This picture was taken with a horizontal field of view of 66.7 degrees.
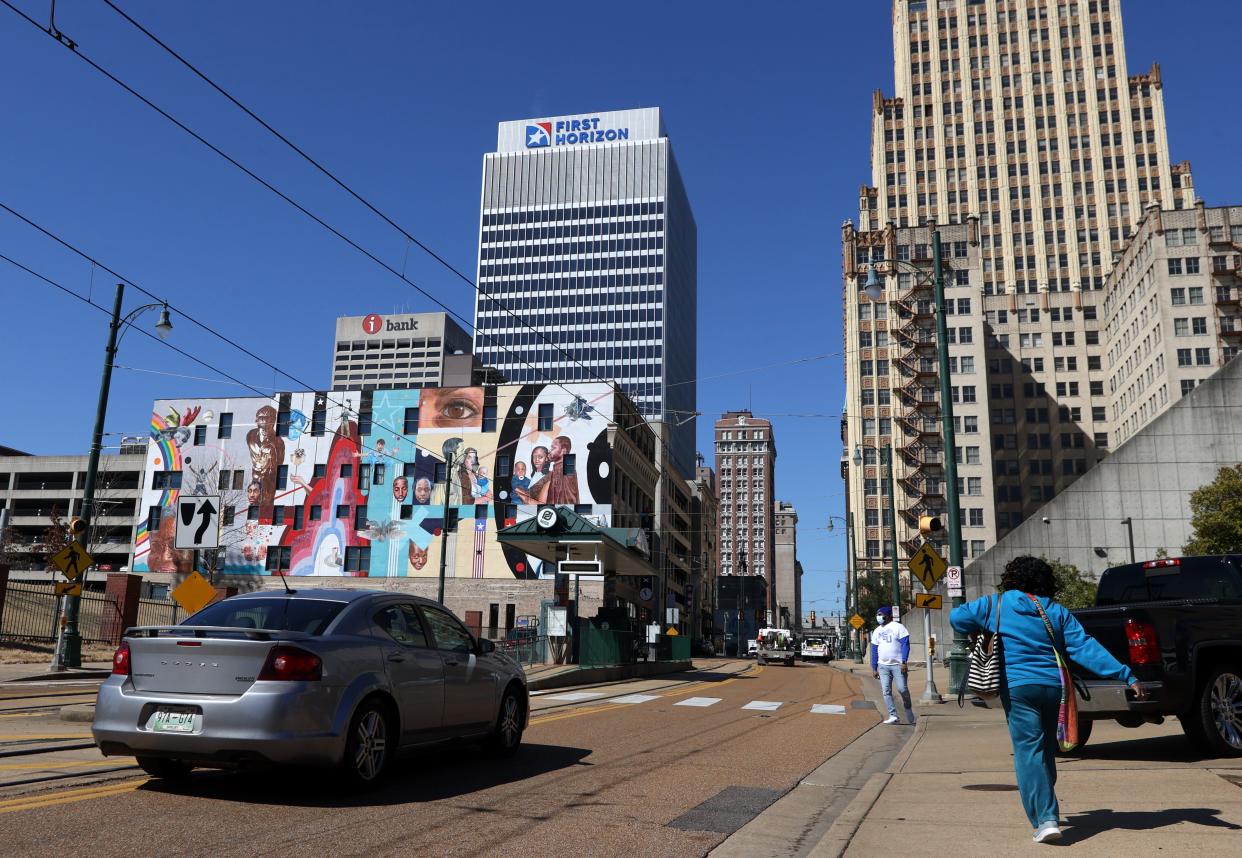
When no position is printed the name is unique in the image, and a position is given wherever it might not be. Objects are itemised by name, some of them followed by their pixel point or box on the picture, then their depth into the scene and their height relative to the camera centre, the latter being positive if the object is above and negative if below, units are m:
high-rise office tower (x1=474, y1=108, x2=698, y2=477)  151.50 +56.28
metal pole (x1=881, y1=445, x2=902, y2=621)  37.22 +3.18
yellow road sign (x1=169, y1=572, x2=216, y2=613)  13.31 +0.03
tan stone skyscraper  105.81 +44.34
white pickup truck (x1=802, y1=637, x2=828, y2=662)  67.81 -3.12
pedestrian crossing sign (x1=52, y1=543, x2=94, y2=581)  20.70 +0.67
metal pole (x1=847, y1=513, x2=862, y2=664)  60.28 -2.45
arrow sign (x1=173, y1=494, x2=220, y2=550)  13.44 +1.02
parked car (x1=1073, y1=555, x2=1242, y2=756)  8.34 -0.49
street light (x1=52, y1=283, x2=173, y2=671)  20.80 +2.89
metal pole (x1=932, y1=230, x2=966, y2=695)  18.41 +2.74
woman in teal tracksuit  5.28 -0.37
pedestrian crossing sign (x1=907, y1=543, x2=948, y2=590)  18.44 +0.83
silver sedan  6.28 -0.65
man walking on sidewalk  14.23 -0.74
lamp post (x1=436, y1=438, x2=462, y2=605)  69.56 +11.27
